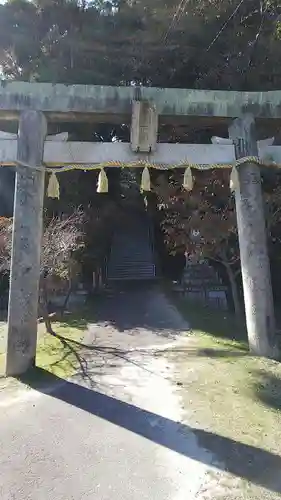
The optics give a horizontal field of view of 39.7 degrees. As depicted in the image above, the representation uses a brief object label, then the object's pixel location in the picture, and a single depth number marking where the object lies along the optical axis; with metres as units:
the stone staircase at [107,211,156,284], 19.56
